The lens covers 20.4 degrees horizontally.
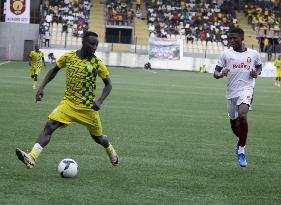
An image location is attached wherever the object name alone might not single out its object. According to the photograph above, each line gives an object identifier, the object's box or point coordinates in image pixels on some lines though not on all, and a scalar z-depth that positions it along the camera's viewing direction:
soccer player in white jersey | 12.89
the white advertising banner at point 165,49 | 61.84
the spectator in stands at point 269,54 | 63.85
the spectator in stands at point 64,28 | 63.27
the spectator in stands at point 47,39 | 61.81
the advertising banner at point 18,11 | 56.38
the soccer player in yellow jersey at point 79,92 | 10.87
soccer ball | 10.43
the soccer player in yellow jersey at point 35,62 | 33.51
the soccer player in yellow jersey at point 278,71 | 47.75
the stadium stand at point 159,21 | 64.25
